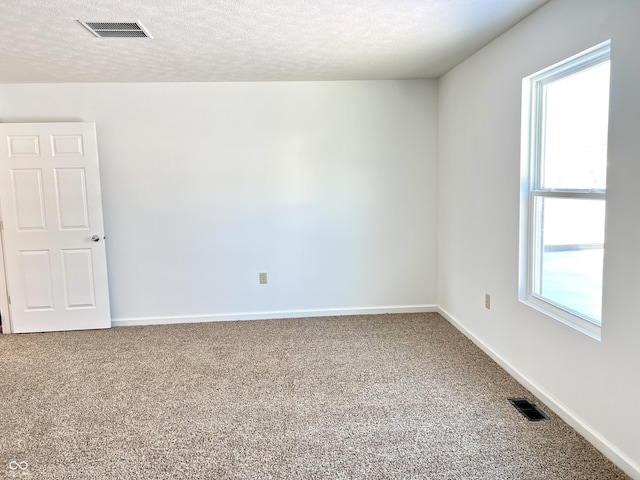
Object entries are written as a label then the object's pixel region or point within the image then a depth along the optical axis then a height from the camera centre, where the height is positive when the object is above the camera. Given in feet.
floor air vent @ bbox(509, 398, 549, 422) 7.95 -4.07
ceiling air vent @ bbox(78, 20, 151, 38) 8.50 +3.63
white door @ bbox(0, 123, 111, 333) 13.05 -0.60
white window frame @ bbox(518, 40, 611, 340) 8.68 +0.19
